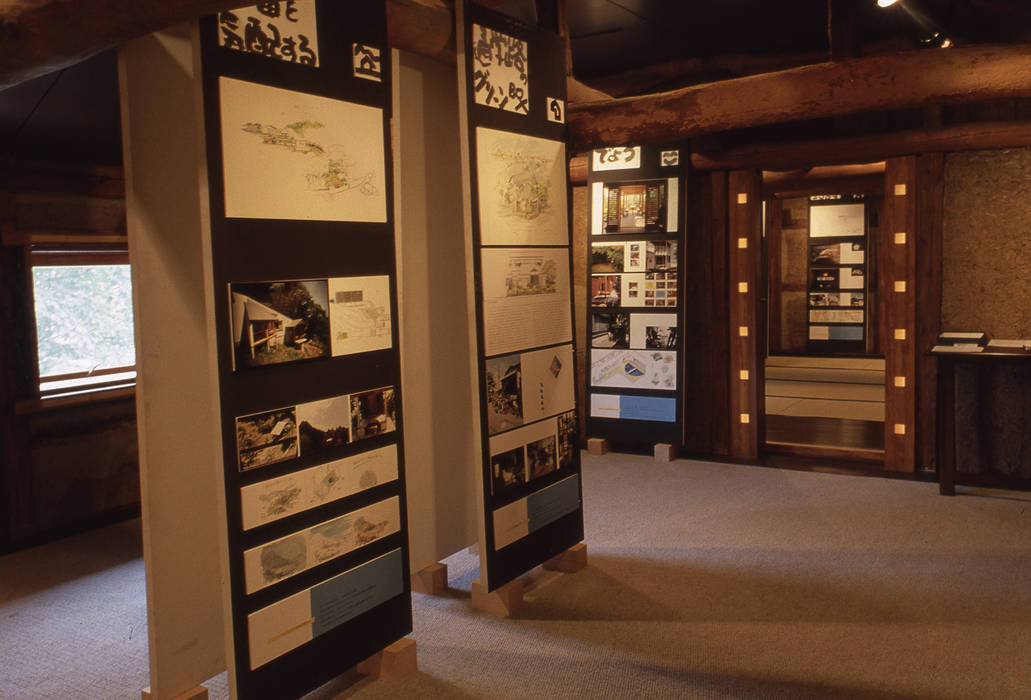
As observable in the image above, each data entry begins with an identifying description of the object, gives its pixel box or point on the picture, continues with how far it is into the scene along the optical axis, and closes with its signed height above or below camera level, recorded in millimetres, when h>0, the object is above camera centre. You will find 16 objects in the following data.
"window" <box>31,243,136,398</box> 4895 -108
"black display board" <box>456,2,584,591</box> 3516 +9
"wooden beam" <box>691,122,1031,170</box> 5312 +882
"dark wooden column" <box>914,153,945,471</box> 5559 -116
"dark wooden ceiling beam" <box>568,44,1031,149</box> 4172 +977
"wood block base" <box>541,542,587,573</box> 4199 -1382
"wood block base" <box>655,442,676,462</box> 6352 -1285
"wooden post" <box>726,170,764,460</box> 6191 -216
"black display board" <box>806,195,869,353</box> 11828 +60
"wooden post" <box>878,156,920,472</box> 5621 -235
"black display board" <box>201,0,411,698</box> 2533 -140
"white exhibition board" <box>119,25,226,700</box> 2598 -214
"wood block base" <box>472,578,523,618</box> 3707 -1388
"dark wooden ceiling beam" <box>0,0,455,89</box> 2078 +700
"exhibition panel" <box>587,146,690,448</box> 6285 -65
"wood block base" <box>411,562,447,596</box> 3945 -1369
